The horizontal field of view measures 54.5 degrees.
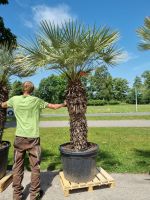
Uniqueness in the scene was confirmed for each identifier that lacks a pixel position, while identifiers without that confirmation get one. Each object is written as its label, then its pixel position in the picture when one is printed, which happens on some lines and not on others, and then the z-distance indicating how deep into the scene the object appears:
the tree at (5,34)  8.42
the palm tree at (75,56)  2.67
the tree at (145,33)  3.10
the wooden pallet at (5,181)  2.73
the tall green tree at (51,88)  44.19
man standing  2.48
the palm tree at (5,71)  3.06
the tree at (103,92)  43.97
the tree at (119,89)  49.33
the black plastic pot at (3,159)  2.89
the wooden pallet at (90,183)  2.64
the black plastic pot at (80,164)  2.74
